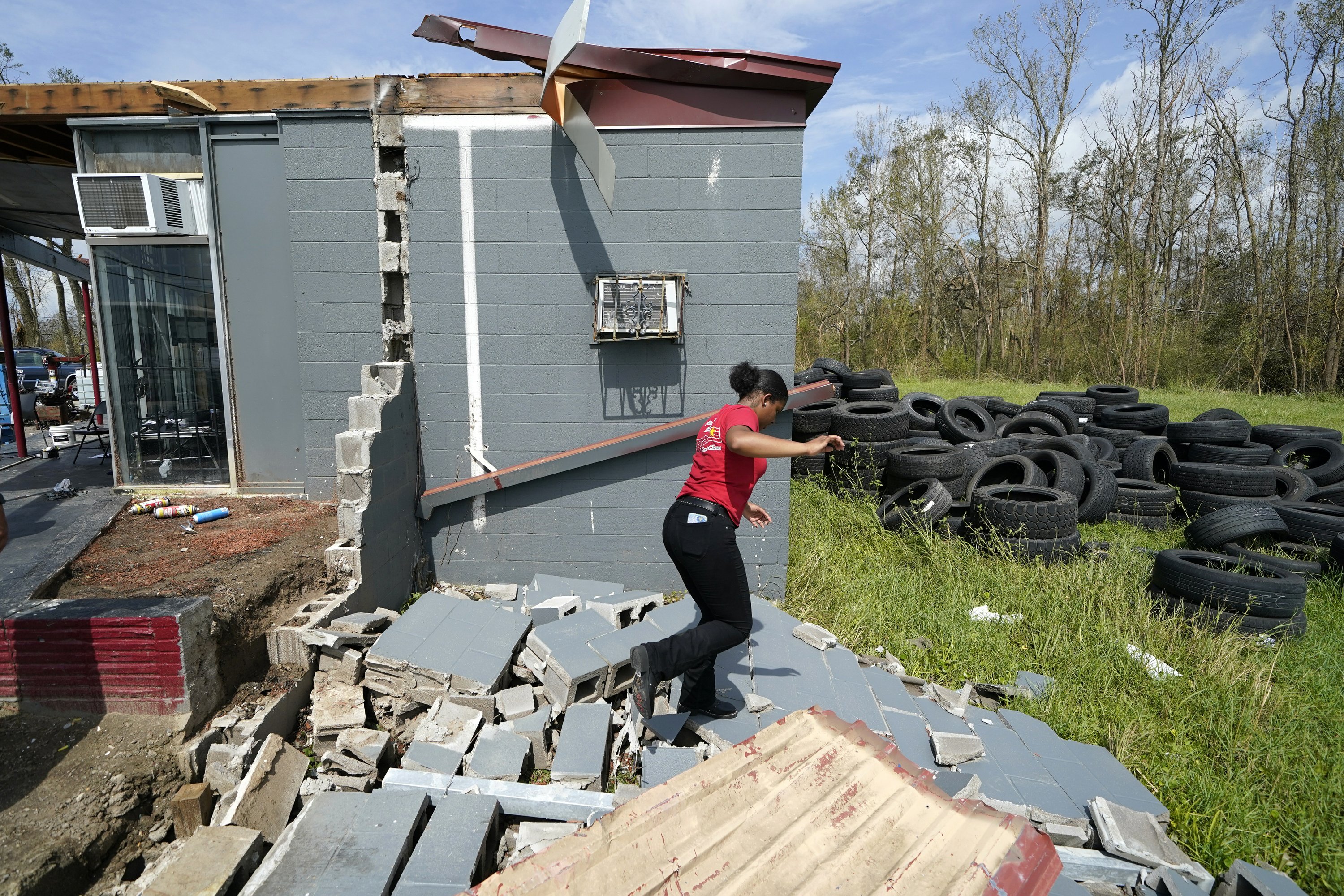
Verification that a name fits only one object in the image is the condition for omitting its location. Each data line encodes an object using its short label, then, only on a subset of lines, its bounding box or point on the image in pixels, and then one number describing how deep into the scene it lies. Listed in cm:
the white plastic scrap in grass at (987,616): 496
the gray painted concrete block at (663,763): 312
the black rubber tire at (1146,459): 775
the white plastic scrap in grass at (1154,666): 421
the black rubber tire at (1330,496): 711
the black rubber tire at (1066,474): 673
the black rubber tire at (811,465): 816
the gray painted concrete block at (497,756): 324
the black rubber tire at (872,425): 755
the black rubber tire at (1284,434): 809
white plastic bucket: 820
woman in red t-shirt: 337
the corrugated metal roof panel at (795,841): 193
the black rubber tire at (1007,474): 695
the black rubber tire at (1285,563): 533
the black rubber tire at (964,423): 812
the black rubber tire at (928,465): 700
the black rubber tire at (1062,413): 889
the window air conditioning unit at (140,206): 565
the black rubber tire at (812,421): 777
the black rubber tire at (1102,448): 822
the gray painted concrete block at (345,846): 239
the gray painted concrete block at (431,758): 320
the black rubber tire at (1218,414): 888
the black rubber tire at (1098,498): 677
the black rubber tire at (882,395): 877
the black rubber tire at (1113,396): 1030
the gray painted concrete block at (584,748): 318
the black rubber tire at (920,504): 636
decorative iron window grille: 514
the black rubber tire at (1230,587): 464
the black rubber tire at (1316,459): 750
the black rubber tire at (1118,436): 864
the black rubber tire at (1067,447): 756
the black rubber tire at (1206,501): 684
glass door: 597
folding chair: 812
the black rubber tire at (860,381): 912
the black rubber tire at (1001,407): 961
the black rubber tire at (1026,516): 571
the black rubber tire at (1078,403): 1013
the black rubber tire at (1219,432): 798
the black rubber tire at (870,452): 757
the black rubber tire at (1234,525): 584
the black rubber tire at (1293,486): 705
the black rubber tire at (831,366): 953
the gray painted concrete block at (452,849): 244
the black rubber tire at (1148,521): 695
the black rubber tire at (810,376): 863
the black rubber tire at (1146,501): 699
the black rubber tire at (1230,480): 689
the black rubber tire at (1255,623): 465
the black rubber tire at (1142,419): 883
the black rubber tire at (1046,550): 566
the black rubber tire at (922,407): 862
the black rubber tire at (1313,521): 596
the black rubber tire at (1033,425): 875
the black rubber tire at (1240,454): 756
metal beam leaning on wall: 532
